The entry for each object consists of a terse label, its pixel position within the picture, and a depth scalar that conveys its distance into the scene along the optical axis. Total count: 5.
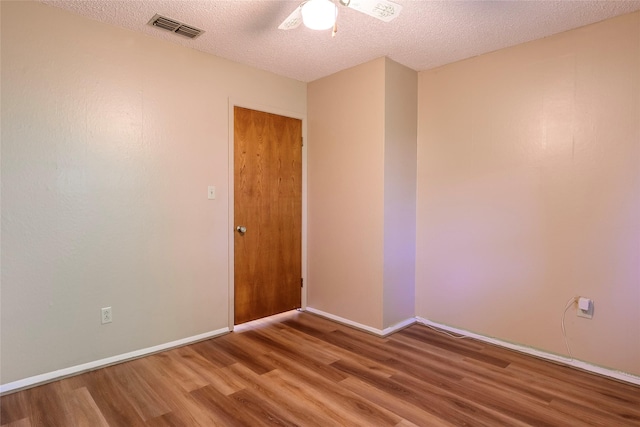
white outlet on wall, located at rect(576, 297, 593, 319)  2.52
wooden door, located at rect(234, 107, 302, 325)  3.33
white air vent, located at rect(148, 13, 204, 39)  2.46
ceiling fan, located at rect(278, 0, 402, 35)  1.73
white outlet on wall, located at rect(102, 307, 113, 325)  2.56
